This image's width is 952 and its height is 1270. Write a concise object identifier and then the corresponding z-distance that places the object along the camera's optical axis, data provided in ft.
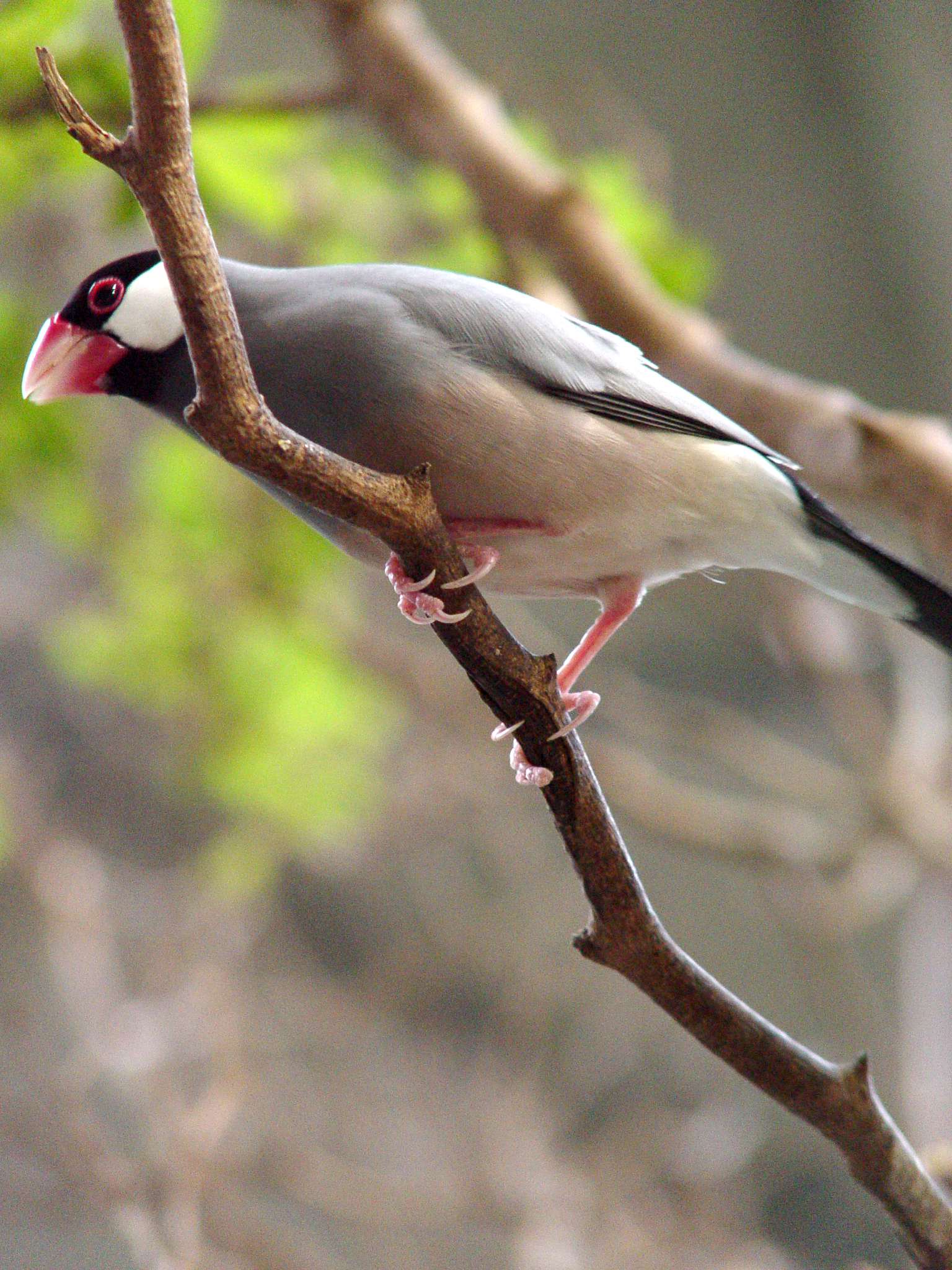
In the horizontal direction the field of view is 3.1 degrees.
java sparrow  8.55
